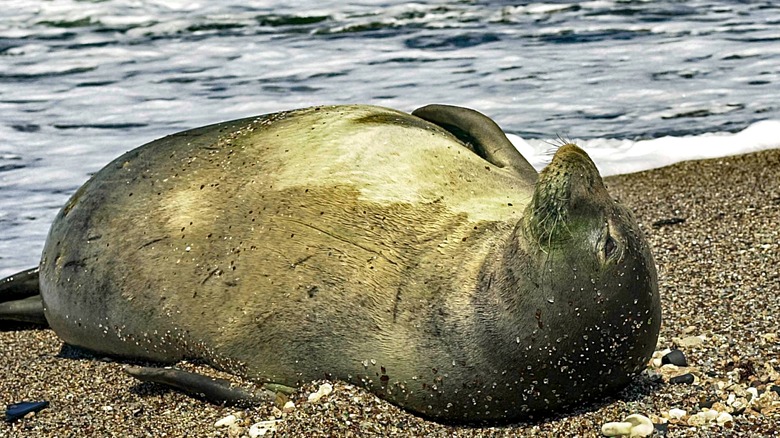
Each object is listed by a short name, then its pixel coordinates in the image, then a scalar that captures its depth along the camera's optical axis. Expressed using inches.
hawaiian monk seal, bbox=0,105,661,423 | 248.1
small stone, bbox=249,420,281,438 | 268.8
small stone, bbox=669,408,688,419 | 262.1
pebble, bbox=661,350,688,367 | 291.4
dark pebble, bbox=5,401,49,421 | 302.8
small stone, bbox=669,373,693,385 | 280.2
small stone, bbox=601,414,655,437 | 255.1
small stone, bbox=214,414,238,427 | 278.2
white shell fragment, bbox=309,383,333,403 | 271.7
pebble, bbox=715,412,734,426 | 256.8
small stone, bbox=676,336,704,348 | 302.7
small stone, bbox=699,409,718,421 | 259.1
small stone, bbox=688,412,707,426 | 258.4
